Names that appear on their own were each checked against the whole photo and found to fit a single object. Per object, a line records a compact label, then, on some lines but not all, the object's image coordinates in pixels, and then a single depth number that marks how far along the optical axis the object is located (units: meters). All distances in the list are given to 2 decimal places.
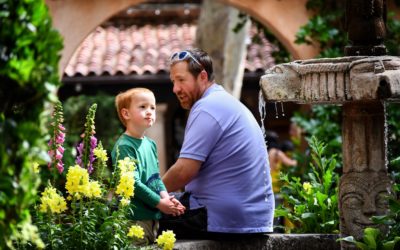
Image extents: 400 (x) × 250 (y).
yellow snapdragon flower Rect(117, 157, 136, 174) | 7.16
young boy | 8.26
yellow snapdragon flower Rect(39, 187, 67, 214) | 6.92
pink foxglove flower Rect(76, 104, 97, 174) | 7.75
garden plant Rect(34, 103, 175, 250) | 6.95
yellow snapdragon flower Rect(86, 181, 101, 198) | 6.93
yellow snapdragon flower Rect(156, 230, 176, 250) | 7.07
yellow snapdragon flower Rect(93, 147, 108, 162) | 7.34
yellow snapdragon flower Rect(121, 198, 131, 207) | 7.13
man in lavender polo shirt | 8.47
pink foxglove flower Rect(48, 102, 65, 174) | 7.63
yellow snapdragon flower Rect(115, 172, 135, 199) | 7.11
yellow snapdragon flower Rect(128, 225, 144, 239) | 7.03
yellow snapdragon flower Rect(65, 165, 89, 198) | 6.88
